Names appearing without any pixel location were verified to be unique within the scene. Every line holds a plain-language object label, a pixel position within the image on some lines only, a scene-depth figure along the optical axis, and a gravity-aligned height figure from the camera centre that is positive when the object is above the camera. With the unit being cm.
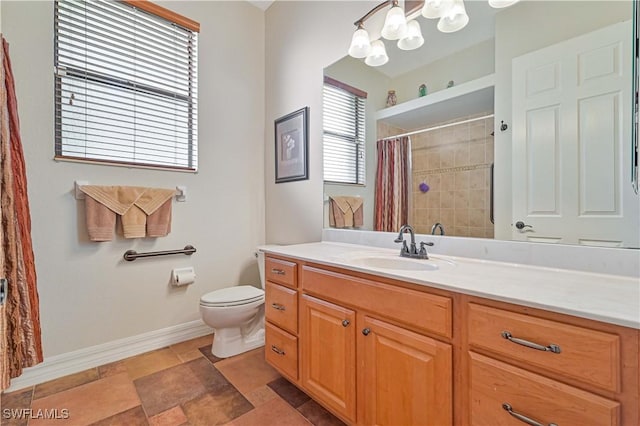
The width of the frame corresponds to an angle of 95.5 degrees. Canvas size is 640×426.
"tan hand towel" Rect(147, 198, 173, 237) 214 -7
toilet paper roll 230 -52
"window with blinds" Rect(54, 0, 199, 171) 190 +93
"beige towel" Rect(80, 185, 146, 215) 191 +12
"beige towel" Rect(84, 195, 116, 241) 190 -5
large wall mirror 109 +39
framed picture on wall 237 +56
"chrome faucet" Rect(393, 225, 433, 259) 149 -20
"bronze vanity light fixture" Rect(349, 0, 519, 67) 148 +105
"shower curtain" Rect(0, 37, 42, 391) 152 -20
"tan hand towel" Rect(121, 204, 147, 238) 202 -8
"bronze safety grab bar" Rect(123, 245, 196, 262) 211 -31
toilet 200 -76
